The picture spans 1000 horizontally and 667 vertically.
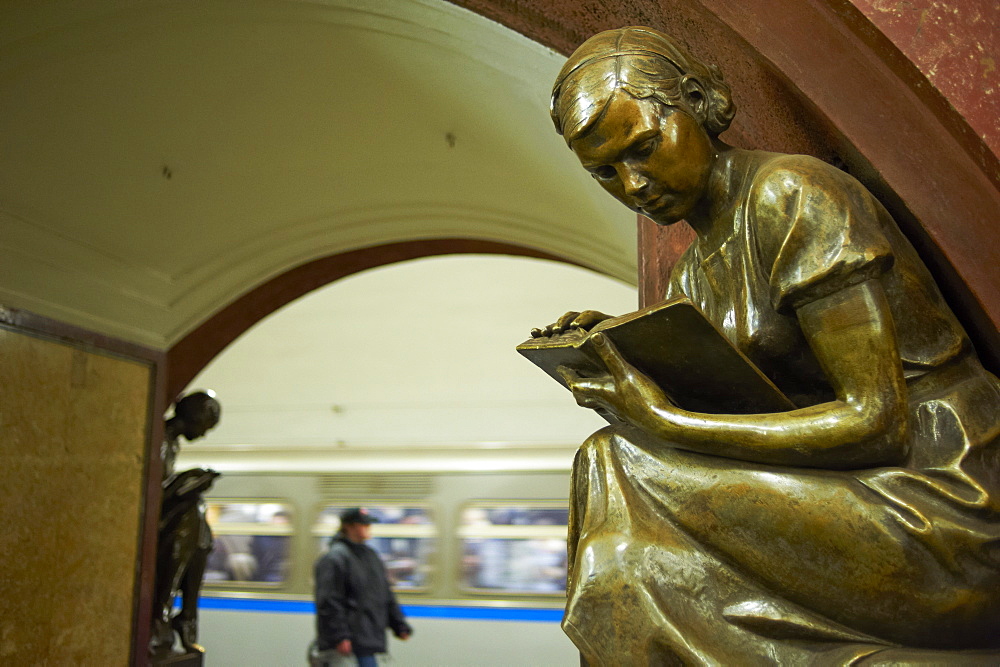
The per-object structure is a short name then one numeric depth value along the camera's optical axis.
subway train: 8.05
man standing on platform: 5.87
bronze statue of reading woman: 1.02
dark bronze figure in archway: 5.11
